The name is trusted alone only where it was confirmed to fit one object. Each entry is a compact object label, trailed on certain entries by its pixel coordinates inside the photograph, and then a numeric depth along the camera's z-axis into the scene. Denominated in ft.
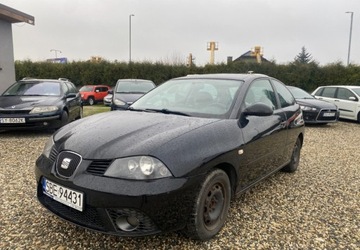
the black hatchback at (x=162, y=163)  7.37
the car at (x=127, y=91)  29.55
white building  37.14
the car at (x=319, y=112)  32.99
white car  37.70
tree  216.23
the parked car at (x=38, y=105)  21.80
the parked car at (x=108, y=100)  44.78
